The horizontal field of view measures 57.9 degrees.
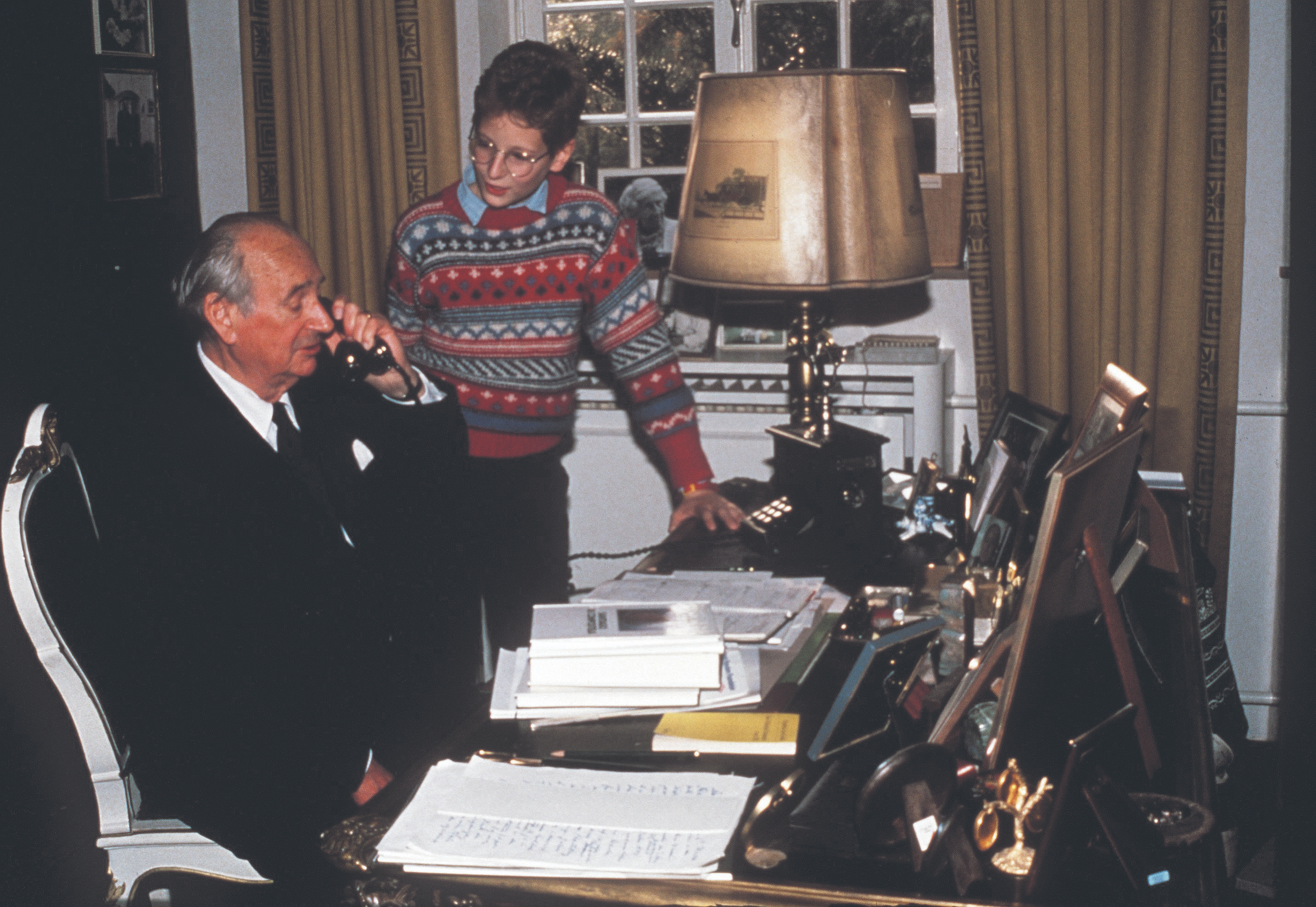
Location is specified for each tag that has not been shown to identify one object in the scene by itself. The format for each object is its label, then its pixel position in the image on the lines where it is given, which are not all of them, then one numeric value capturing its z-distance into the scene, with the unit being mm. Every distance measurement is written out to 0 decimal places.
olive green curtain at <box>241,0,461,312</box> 3258
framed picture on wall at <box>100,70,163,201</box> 3170
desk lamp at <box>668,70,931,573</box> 1923
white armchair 1492
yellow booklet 1300
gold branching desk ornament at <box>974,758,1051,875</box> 1052
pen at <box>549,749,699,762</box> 1306
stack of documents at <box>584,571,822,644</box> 1632
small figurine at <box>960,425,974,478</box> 2277
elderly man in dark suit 1582
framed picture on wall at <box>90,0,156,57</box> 3148
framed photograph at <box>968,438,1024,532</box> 1867
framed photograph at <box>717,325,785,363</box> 3314
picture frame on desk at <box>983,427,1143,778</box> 1082
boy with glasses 2439
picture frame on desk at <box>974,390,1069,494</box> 1861
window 3297
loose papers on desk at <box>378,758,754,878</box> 1077
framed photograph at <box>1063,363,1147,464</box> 1509
